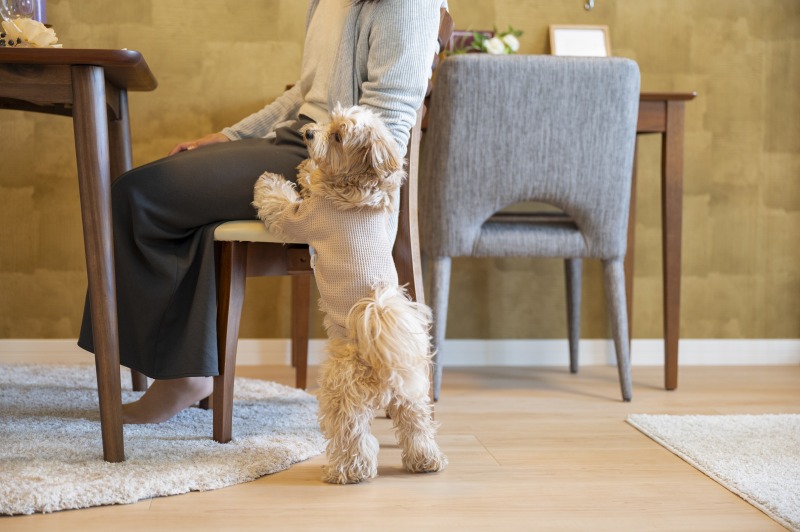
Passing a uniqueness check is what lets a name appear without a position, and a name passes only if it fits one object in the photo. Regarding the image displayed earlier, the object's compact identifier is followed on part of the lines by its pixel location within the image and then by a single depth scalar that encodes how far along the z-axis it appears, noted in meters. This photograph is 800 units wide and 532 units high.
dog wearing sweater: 1.49
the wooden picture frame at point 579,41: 2.87
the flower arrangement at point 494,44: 2.71
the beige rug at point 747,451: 1.51
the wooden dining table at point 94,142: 1.54
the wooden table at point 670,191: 2.51
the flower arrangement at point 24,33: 1.73
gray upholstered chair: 2.23
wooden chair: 1.75
